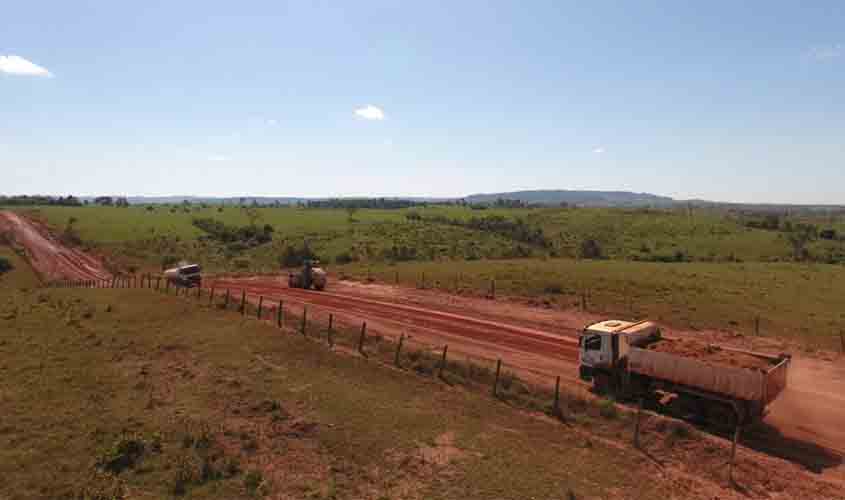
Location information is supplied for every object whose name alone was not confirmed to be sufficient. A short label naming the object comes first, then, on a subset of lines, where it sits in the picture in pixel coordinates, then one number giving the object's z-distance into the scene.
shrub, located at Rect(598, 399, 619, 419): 20.03
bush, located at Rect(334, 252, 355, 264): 75.88
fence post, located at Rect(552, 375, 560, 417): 20.61
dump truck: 18.53
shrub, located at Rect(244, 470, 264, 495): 15.45
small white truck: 48.53
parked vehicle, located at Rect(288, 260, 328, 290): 49.16
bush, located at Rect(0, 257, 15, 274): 69.94
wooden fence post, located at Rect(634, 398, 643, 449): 18.06
